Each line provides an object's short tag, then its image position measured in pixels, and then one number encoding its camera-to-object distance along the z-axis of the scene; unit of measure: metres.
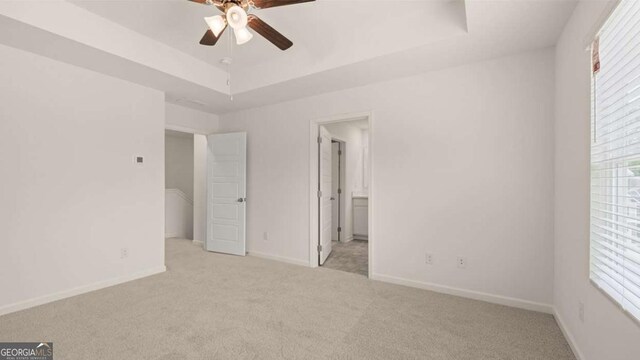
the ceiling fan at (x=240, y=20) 1.96
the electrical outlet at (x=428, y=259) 3.26
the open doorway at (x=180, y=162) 7.53
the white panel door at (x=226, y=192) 4.76
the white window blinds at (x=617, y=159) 1.36
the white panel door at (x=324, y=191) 4.29
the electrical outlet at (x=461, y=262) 3.07
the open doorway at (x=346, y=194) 4.57
